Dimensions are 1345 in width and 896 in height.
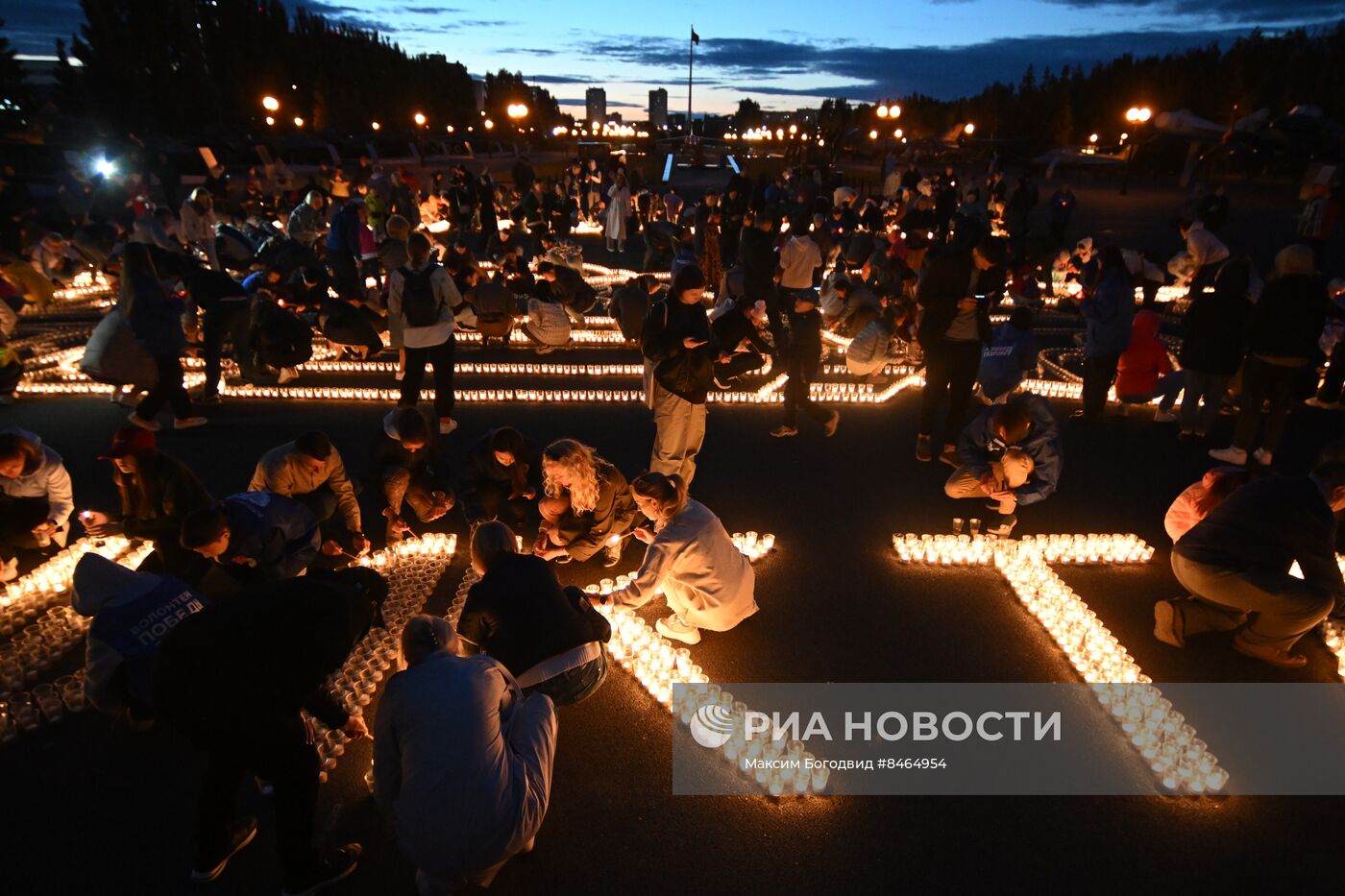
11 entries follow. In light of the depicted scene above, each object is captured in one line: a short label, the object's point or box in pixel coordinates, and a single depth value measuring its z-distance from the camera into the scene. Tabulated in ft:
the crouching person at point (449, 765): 8.47
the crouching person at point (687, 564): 13.26
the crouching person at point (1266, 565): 12.77
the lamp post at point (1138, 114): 81.81
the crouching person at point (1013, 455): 16.93
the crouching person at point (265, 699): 8.16
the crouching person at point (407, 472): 17.04
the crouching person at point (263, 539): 13.47
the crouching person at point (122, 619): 10.44
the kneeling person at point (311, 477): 15.70
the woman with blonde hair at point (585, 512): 15.69
